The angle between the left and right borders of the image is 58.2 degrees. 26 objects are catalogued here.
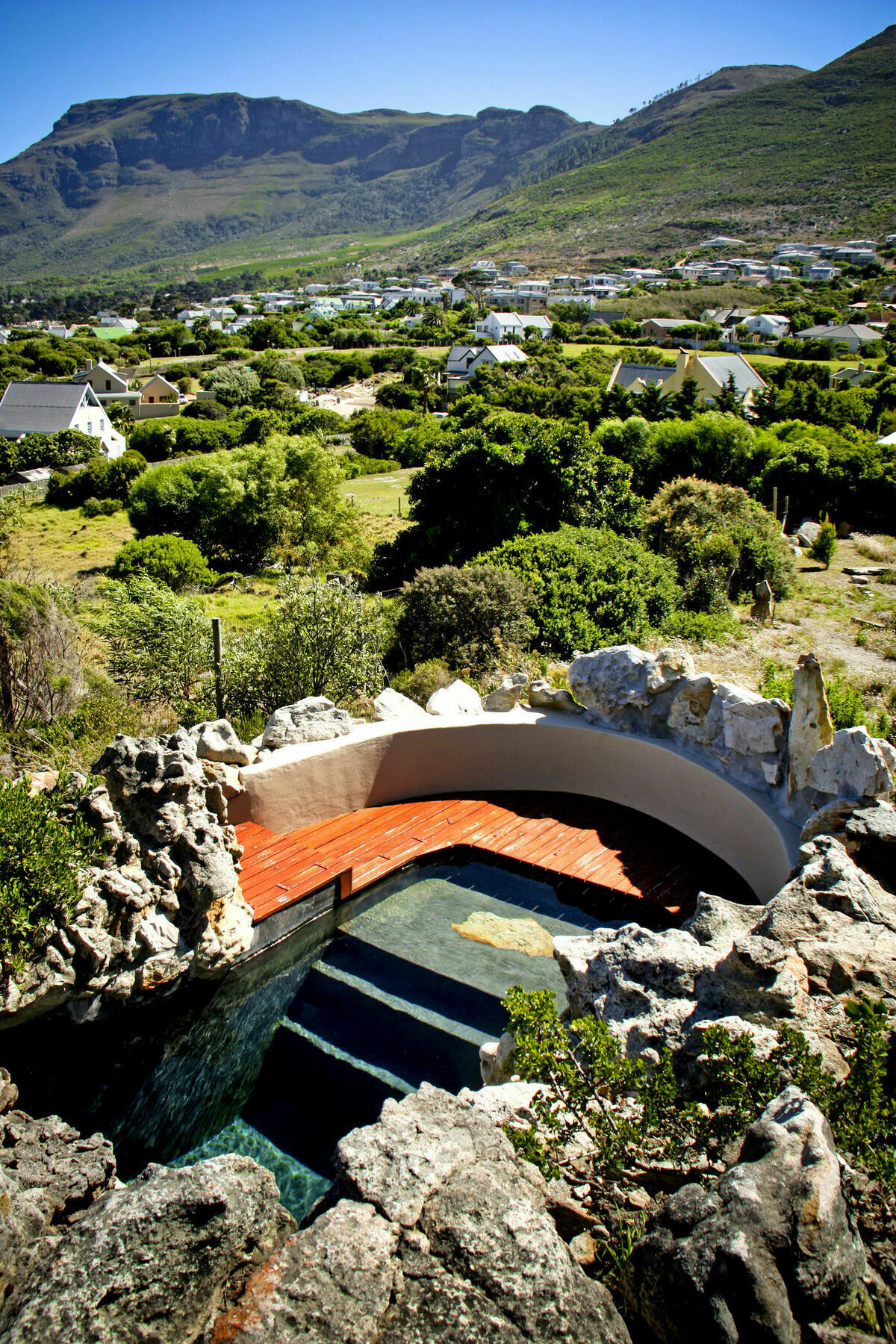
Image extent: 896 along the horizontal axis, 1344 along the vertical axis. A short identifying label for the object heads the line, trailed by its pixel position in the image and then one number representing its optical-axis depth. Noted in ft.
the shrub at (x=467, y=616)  45.98
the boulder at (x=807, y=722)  21.76
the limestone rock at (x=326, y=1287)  9.18
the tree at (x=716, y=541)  60.70
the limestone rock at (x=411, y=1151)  10.77
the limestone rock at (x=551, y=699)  29.22
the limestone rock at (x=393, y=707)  29.81
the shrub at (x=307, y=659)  37.17
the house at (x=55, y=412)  169.99
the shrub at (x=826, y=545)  71.36
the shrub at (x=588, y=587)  46.98
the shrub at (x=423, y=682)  37.60
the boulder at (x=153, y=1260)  9.48
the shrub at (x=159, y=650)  43.75
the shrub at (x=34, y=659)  34.73
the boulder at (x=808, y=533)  79.10
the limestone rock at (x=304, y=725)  27.04
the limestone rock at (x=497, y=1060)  16.42
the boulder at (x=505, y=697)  29.35
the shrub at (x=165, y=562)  94.12
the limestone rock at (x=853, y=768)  19.42
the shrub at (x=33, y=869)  17.44
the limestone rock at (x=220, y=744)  24.50
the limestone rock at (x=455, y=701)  30.12
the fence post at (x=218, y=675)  30.20
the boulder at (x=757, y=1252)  8.62
